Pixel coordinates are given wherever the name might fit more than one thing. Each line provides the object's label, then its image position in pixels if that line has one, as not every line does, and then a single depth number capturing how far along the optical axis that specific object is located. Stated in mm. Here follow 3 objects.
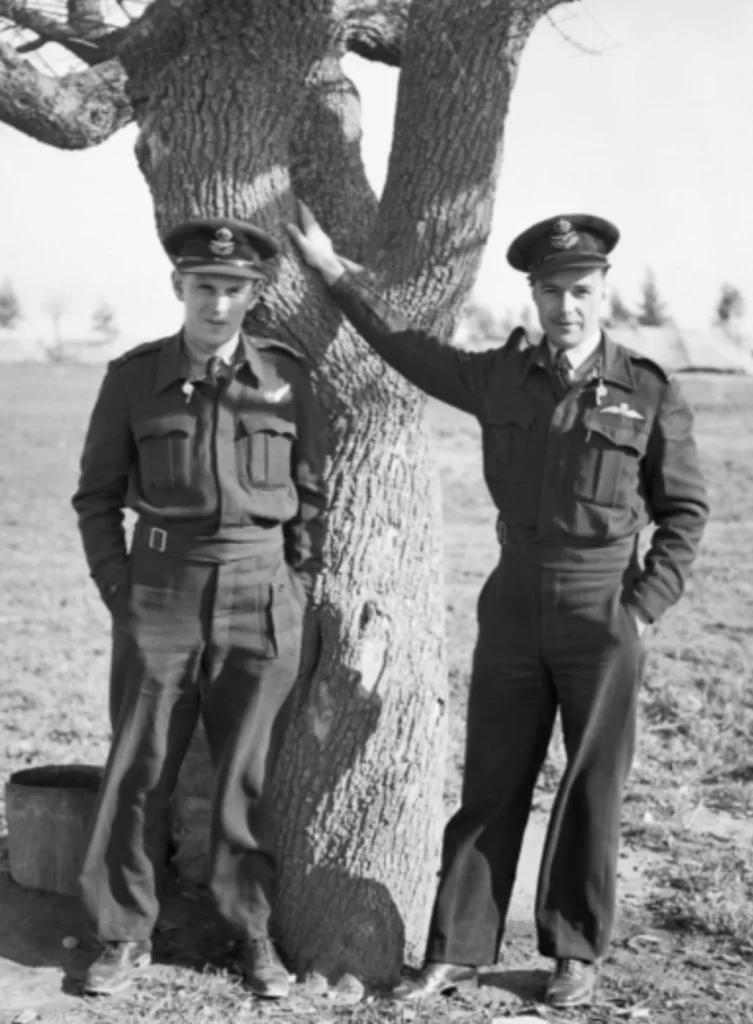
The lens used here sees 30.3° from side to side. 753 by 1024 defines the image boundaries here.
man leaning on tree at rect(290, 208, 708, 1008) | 4039
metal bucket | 4711
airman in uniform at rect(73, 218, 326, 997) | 4074
